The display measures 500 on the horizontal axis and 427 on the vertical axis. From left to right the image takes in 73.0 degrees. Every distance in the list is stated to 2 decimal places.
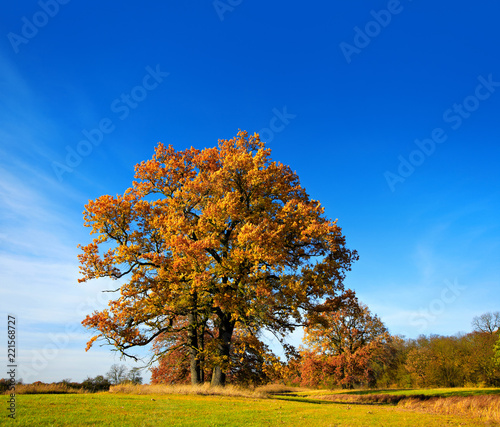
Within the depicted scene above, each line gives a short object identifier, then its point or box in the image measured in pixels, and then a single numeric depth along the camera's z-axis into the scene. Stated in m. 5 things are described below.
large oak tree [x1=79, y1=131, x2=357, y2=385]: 19.44
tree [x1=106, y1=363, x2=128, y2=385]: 41.14
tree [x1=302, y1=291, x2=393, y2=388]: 41.75
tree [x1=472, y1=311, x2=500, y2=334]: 57.22
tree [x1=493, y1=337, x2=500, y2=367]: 39.78
